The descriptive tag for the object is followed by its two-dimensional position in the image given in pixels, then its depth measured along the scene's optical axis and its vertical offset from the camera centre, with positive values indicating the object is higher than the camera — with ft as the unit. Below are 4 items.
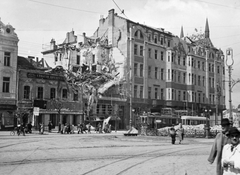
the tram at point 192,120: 152.15 -4.15
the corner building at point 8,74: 131.75 +14.67
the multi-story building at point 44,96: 138.92 +6.04
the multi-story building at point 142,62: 173.68 +27.54
